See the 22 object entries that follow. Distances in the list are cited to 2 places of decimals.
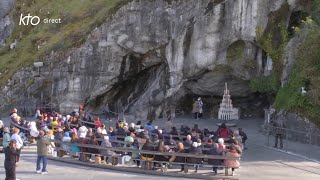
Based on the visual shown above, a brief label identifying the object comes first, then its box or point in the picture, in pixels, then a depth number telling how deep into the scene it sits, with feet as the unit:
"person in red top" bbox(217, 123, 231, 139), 85.70
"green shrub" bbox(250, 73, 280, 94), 109.29
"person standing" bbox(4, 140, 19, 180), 61.98
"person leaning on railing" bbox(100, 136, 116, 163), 73.41
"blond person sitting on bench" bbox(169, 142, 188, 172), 70.08
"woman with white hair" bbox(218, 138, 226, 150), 71.87
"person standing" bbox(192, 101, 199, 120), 122.22
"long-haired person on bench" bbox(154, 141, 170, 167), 69.97
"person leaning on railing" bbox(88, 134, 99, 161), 74.28
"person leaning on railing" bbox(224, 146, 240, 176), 68.13
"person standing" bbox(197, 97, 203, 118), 122.62
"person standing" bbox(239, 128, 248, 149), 86.99
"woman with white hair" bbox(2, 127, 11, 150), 74.68
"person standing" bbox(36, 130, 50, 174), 68.95
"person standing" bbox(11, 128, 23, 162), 69.33
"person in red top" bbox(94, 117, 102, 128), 96.84
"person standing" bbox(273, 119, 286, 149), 88.33
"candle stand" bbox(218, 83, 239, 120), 119.75
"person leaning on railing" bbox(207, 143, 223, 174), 69.05
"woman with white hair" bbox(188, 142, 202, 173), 69.52
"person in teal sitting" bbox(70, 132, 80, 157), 75.96
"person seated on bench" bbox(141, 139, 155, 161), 71.20
